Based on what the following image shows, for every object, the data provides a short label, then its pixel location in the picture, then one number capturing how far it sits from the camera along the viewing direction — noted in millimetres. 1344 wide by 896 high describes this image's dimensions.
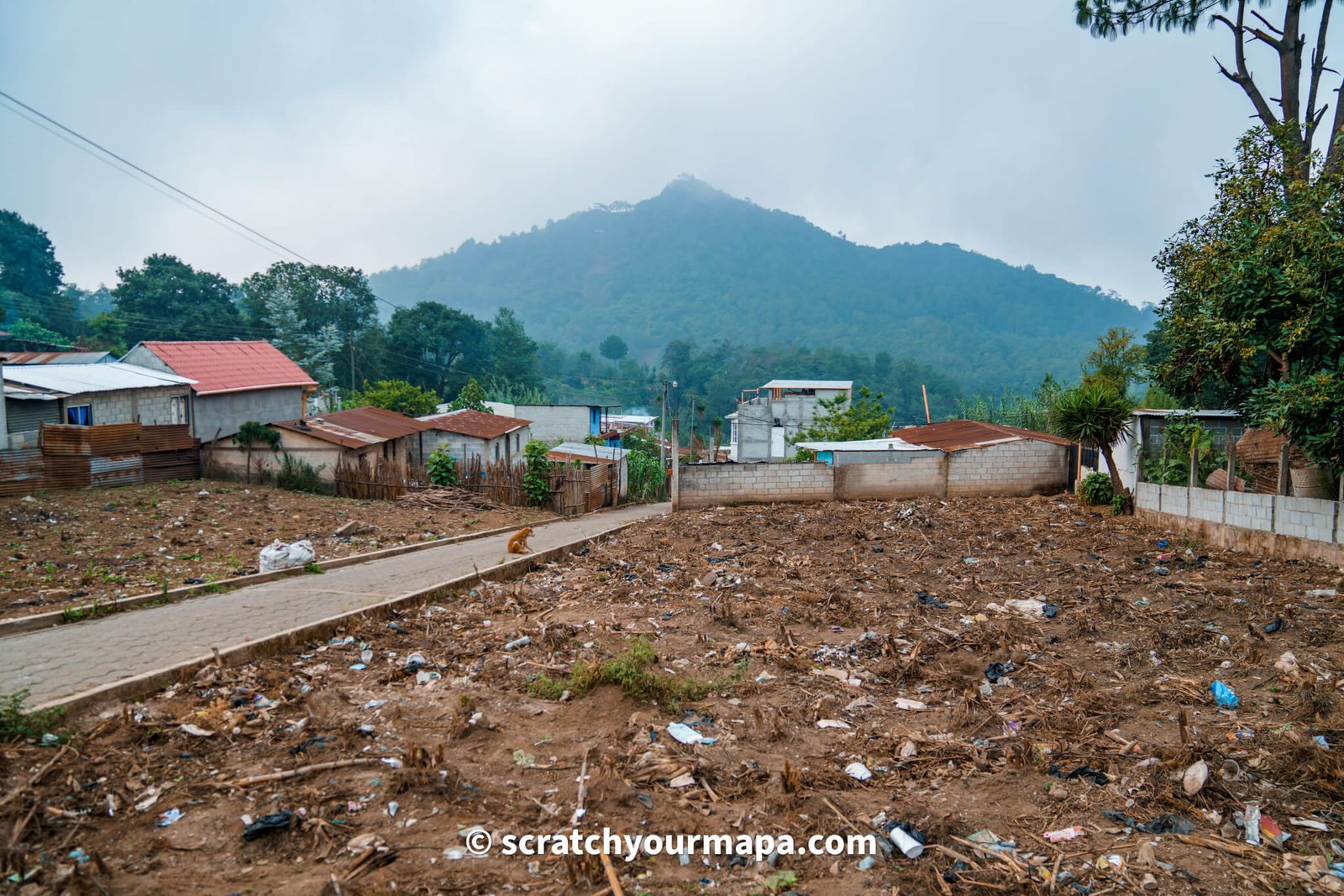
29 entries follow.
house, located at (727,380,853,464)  41938
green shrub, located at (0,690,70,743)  4289
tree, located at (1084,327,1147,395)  23953
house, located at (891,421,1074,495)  18828
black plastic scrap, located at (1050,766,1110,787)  4402
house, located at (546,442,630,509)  24500
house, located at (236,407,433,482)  20906
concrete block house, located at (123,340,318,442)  22344
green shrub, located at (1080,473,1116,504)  16062
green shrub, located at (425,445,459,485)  20578
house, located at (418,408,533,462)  25625
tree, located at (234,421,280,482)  20625
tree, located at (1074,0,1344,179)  13344
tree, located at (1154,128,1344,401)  8930
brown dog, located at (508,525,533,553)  11875
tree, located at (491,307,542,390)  59188
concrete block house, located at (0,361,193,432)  16891
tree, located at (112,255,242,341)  44562
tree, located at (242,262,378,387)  48250
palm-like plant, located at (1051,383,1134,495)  14711
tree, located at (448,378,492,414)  40219
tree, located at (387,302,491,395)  52750
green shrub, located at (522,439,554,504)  20484
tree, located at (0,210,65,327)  45000
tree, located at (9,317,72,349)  38625
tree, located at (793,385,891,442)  31078
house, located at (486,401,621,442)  41250
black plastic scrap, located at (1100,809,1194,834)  3861
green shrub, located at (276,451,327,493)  20469
